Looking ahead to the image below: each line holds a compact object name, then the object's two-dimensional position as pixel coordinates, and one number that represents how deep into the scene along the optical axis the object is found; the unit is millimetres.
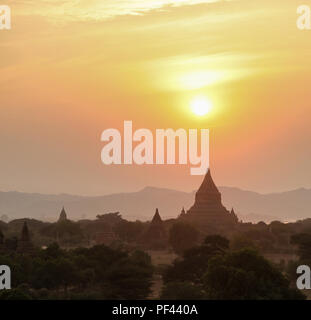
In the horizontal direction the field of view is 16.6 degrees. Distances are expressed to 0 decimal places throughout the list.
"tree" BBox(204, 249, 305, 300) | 65688
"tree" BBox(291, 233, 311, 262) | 94625
